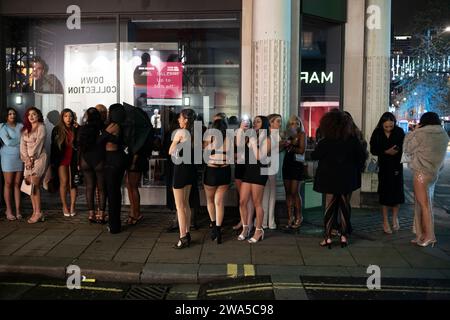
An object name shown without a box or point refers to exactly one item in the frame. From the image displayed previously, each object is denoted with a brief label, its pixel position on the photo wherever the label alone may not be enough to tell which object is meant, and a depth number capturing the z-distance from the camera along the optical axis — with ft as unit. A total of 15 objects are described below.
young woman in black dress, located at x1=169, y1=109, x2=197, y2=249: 21.07
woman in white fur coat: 21.70
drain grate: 16.34
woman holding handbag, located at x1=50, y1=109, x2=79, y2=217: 25.99
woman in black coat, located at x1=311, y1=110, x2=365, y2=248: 21.07
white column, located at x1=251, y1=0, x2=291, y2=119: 26.25
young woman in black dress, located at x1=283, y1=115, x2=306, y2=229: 24.17
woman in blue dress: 25.71
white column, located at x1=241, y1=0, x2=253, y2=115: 28.04
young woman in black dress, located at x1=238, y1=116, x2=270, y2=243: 21.52
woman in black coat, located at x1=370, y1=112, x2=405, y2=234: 23.98
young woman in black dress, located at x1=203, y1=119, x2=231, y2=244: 21.48
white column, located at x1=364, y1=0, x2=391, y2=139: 31.42
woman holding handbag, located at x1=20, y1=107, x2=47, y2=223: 24.99
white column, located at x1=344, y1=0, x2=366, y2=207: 31.22
